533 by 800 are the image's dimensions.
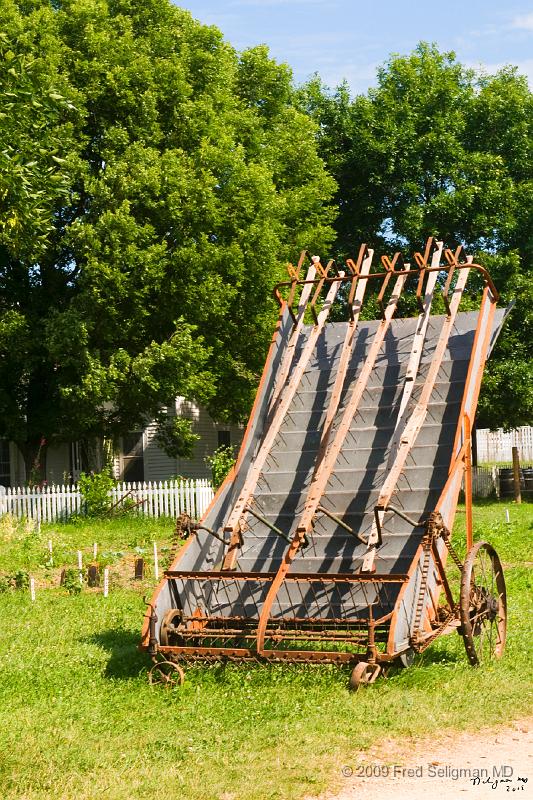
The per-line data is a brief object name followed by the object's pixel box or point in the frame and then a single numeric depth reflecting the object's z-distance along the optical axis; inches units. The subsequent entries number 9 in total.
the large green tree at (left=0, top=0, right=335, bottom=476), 972.6
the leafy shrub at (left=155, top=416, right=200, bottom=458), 1074.1
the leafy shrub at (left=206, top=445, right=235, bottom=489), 1016.9
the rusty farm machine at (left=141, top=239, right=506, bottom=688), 367.6
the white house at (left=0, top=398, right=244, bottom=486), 1263.5
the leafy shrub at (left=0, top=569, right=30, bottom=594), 607.5
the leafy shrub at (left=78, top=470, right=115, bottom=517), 984.3
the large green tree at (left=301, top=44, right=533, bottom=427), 1253.7
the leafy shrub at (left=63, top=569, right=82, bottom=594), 591.2
